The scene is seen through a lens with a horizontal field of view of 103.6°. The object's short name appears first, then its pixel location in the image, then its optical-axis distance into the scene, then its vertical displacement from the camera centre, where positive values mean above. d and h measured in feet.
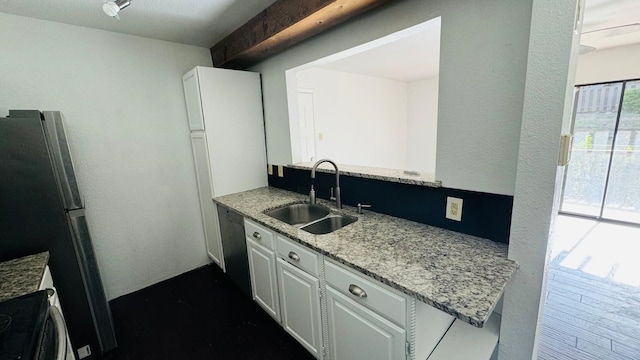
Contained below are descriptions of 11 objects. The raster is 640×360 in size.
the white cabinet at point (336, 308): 3.48 -2.87
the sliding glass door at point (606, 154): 11.34 -1.57
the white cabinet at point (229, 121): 7.53 +0.63
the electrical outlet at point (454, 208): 4.57 -1.44
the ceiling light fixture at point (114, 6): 4.10 +2.30
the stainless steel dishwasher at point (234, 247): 6.93 -3.06
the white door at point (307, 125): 12.16 +0.58
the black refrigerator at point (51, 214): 4.52 -1.18
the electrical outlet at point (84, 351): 5.49 -4.38
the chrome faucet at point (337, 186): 6.21 -1.26
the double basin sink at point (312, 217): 5.90 -2.04
